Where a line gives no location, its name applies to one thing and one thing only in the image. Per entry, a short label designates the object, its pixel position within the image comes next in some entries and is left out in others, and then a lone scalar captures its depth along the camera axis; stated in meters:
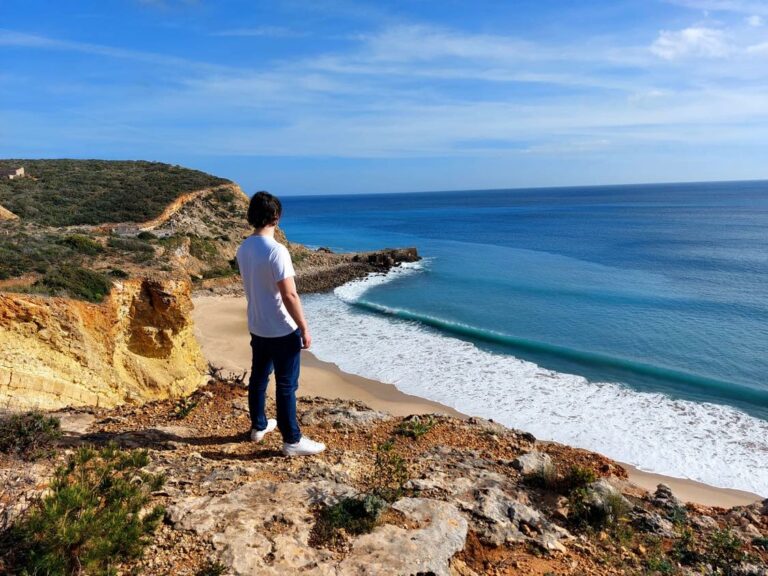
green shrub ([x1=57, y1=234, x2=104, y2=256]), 14.91
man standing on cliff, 4.38
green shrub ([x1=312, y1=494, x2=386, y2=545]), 3.83
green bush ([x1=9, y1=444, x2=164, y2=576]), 2.88
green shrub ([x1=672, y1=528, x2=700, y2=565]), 4.48
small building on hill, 36.01
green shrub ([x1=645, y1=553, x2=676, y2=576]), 4.20
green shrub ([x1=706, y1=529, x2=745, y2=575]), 4.44
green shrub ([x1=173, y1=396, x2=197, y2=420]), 6.24
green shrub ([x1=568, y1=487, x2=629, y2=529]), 4.75
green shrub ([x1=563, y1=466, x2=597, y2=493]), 5.21
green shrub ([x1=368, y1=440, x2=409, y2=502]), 4.46
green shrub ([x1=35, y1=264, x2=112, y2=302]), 9.73
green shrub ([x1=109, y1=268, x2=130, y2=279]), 11.91
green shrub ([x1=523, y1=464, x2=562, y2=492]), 5.30
